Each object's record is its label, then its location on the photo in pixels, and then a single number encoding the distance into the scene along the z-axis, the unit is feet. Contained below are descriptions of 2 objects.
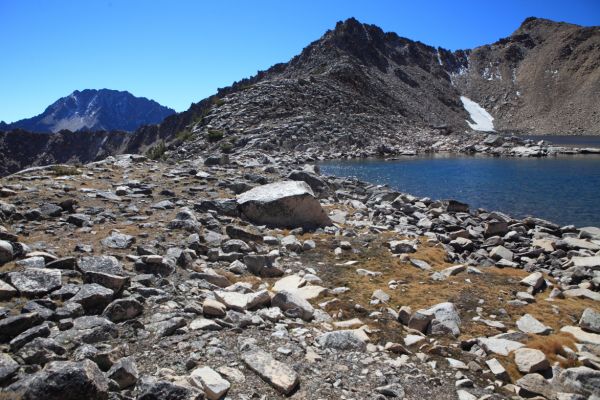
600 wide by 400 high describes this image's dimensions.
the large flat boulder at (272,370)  19.53
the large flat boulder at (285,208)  52.80
